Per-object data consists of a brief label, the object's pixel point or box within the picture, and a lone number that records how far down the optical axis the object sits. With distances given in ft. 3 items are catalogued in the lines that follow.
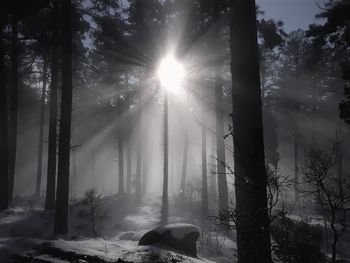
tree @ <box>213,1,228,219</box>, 53.72
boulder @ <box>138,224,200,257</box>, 24.48
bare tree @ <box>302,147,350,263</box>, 13.45
